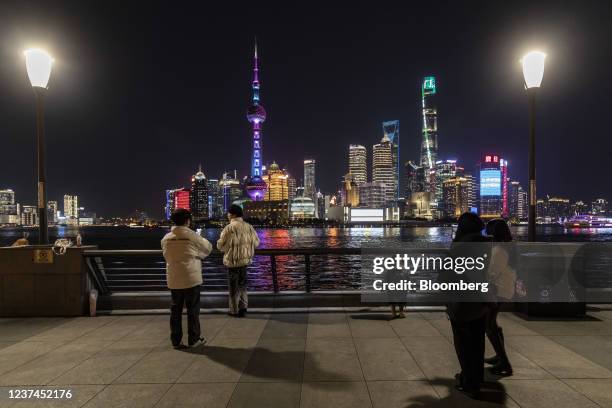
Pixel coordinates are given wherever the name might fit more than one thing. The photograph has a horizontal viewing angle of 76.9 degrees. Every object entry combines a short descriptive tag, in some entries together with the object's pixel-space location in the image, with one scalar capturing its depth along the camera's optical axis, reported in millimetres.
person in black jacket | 4484
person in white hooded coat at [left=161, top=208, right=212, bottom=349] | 6168
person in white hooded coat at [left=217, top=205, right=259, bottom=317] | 7699
